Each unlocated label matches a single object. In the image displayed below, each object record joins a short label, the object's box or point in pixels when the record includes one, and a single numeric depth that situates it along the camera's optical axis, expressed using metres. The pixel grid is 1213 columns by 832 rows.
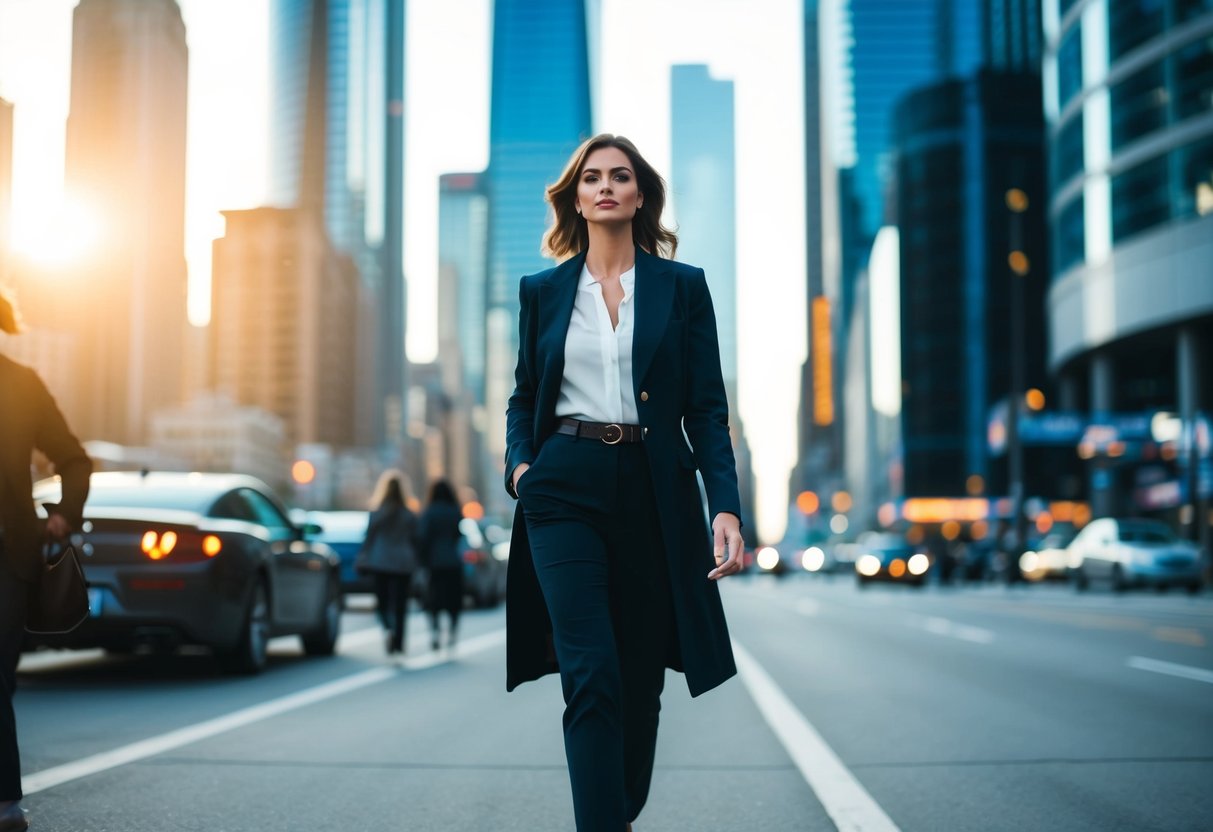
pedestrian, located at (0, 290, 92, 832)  4.39
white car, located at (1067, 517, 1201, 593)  29.84
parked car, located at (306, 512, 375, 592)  20.34
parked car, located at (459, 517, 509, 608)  21.03
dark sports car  9.30
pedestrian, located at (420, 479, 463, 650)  13.74
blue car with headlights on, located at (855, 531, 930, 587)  42.12
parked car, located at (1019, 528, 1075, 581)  44.94
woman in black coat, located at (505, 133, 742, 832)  3.58
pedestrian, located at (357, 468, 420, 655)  12.67
